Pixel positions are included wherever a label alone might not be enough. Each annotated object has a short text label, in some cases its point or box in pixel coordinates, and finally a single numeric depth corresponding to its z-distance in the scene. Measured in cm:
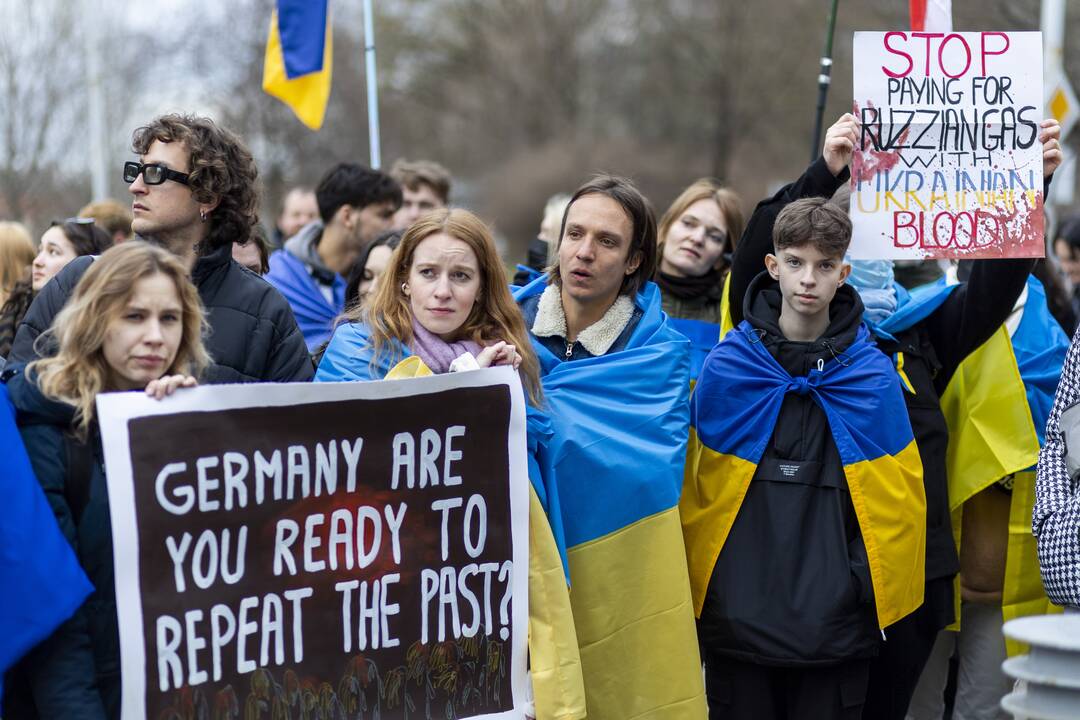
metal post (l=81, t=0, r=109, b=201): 3612
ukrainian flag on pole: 1625
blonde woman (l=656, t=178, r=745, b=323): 1118
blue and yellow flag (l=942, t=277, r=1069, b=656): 955
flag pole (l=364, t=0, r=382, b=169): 1560
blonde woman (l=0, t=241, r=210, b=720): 599
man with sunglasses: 754
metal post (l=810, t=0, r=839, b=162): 1170
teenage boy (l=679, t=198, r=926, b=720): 805
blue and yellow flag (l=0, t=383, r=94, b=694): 577
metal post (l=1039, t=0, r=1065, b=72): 2227
